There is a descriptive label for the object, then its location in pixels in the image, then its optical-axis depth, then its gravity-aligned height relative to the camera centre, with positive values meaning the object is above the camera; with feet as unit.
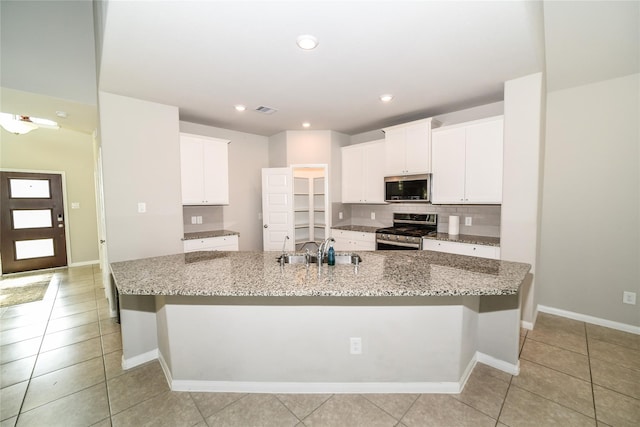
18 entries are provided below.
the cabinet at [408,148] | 12.50 +2.69
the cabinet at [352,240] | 14.29 -2.05
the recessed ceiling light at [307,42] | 6.40 +3.98
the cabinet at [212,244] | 11.97 -1.82
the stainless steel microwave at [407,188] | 12.59 +0.72
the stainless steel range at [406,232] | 12.37 -1.42
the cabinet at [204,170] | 12.34 +1.73
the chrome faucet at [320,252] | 6.92 -1.27
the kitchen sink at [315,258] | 7.52 -1.57
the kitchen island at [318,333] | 6.31 -3.11
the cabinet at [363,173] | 14.80 +1.78
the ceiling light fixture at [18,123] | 12.43 +4.13
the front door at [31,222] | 16.86 -0.93
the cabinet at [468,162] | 10.51 +1.67
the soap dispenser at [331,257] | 7.07 -1.41
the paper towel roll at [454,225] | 12.25 -1.05
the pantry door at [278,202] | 15.52 +0.15
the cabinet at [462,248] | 10.18 -1.88
